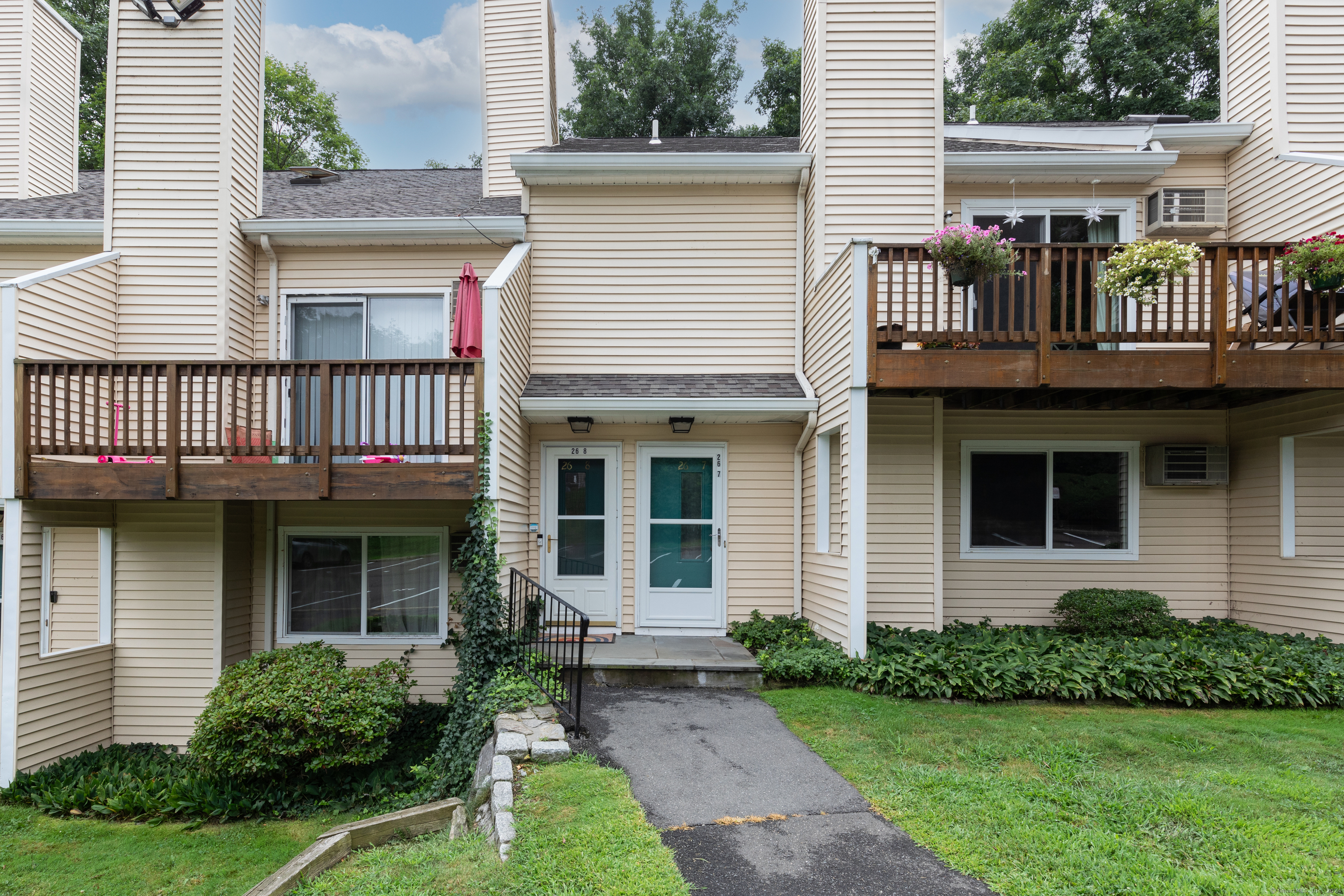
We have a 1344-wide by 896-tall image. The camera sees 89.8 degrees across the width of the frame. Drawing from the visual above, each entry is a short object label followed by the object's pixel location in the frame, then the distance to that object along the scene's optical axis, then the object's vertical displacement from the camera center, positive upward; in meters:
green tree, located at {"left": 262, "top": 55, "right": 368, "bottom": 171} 19.31 +10.00
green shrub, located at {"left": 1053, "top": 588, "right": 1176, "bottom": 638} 7.03 -1.58
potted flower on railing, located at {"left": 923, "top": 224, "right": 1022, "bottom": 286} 5.73 +1.81
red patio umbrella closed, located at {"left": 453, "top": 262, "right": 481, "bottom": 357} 6.18 +1.33
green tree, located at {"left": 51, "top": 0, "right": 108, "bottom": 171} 16.81 +10.37
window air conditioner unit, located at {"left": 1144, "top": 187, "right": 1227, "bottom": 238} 7.68 +2.91
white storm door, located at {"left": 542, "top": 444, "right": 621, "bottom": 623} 7.61 -0.75
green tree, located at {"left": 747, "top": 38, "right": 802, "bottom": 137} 20.45 +11.67
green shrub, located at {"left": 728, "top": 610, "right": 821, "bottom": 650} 6.85 -1.78
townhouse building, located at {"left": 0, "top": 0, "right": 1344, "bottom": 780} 6.00 +0.75
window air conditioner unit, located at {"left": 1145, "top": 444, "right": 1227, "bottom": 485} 7.57 +0.00
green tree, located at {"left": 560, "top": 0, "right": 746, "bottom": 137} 20.75 +12.14
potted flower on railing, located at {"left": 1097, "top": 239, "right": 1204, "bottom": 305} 5.68 +1.68
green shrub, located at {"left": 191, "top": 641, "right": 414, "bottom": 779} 5.58 -2.20
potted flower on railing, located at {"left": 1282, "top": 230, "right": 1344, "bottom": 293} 5.54 +1.70
